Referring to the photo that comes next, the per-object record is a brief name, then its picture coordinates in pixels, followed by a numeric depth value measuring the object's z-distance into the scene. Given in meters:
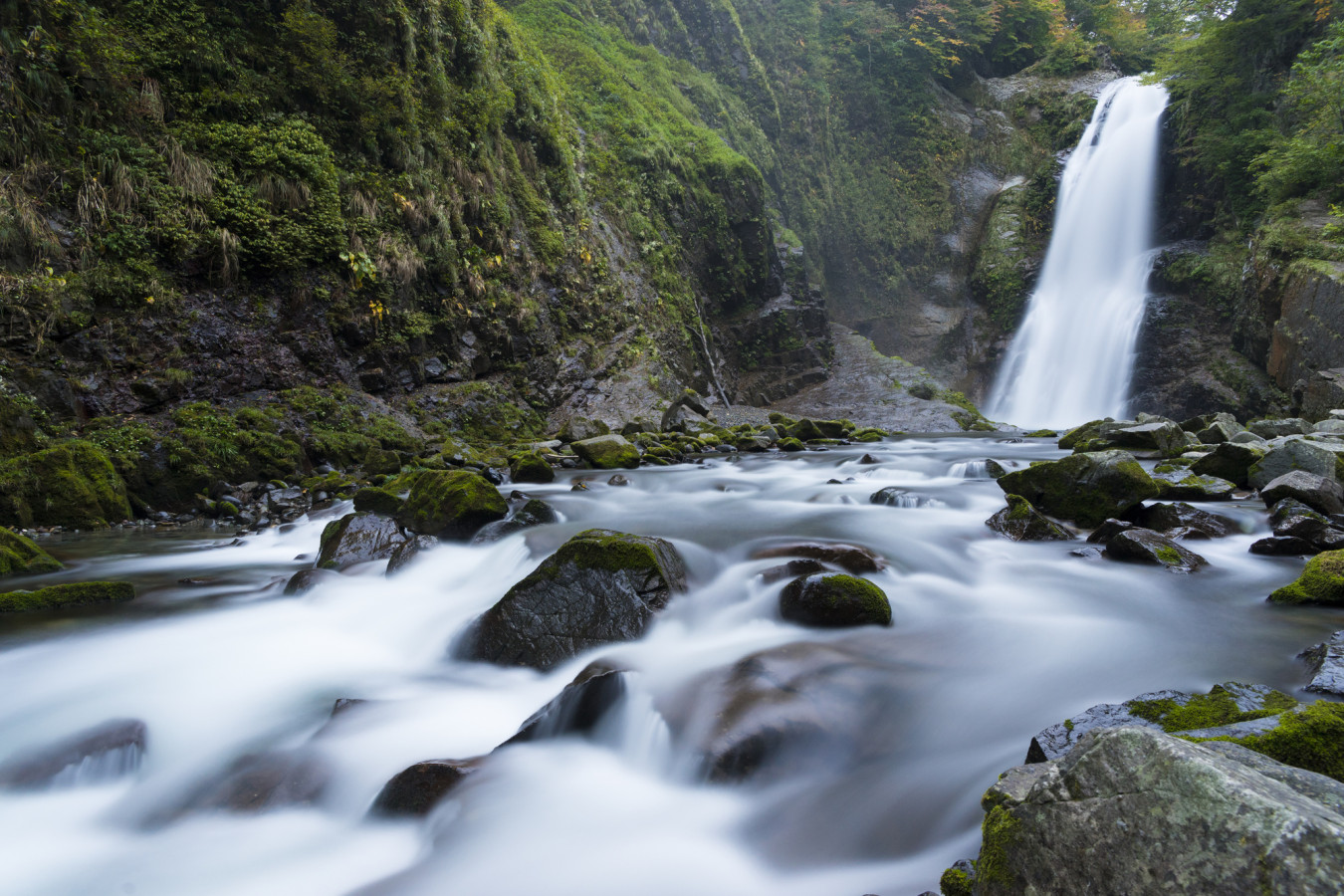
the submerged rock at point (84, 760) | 2.91
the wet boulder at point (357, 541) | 5.53
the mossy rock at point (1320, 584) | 3.81
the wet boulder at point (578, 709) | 3.14
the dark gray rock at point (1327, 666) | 2.73
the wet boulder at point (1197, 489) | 6.41
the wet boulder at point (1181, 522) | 5.34
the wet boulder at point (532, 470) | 9.13
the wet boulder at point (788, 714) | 2.79
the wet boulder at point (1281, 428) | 10.40
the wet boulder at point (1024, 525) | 5.64
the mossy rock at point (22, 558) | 5.03
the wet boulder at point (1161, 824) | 1.14
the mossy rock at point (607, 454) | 10.98
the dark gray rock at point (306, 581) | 4.94
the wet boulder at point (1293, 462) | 5.76
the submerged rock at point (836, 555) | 4.95
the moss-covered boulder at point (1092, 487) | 5.66
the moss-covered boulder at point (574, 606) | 3.92
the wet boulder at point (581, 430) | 12.74
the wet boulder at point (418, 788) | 2.71
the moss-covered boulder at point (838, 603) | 3.94
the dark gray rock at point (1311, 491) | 5.34
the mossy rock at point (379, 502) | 6.54
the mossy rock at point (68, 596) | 4.30
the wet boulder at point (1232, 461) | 6.73
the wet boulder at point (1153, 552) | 4.68
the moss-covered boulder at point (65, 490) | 6.43
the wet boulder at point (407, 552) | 5.37
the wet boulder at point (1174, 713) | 2.19
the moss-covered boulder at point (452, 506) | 6.05
